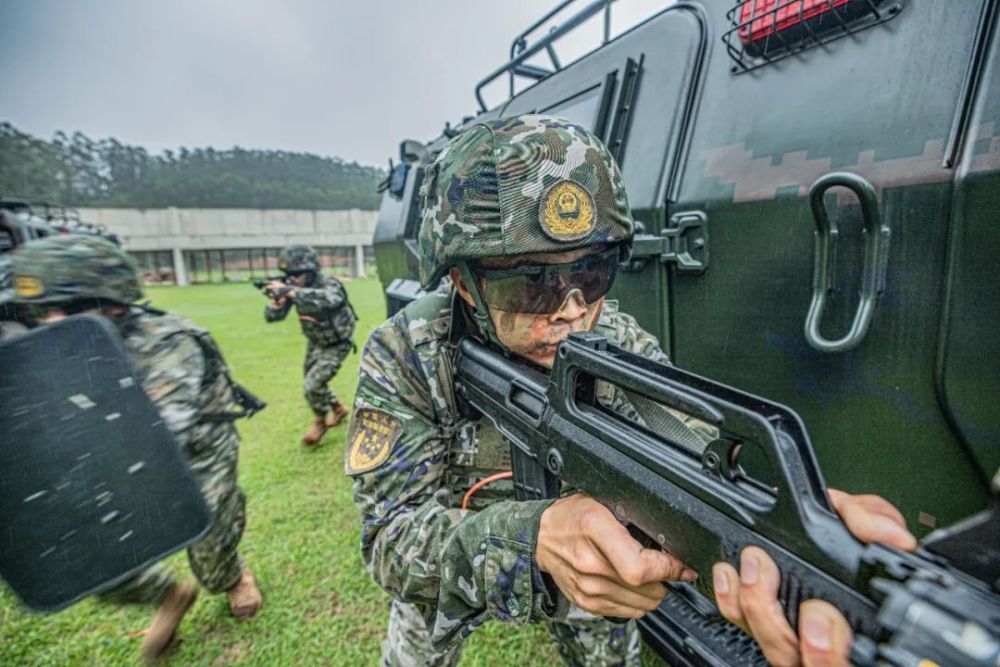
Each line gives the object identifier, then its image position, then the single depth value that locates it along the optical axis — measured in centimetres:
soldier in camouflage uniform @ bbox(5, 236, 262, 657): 200
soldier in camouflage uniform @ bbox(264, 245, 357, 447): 462
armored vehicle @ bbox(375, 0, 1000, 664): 110
